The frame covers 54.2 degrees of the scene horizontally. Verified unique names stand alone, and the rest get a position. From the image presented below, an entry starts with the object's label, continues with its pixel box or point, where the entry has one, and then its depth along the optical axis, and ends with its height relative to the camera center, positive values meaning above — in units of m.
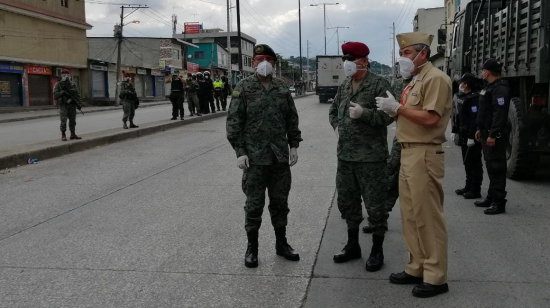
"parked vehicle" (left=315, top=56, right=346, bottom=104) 36.16 +0.49
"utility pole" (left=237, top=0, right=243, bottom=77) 33.34 +3.84
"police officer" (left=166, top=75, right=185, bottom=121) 18.89 -0.31
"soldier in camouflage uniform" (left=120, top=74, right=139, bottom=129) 15.66 -0.38
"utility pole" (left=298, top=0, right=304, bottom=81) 62.72 +6.94
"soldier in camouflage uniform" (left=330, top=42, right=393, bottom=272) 4.30 -0.56
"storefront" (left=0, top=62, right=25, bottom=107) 31.67 +0.22
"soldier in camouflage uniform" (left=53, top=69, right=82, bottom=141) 12.27 -0.25
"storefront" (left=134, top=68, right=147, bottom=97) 50.23 +0.54
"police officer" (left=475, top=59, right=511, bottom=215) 6.19 -0.57
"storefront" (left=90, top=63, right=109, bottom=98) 42.06 +0.51
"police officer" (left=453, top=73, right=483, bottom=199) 6.91 -0.64
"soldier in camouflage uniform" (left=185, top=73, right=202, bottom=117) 20.64 -0.31
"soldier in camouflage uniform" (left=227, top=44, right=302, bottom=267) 4.45 -0.45
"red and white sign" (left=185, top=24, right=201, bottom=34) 88.19 +9.26
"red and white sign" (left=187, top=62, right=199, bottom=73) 64.91 +2.21
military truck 6.80 +0.15
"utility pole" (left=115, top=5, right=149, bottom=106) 39.83 +1.96
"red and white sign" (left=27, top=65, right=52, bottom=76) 34.25 +1.12
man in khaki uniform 3.73 -0.47
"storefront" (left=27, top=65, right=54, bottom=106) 34.56 +0.15
